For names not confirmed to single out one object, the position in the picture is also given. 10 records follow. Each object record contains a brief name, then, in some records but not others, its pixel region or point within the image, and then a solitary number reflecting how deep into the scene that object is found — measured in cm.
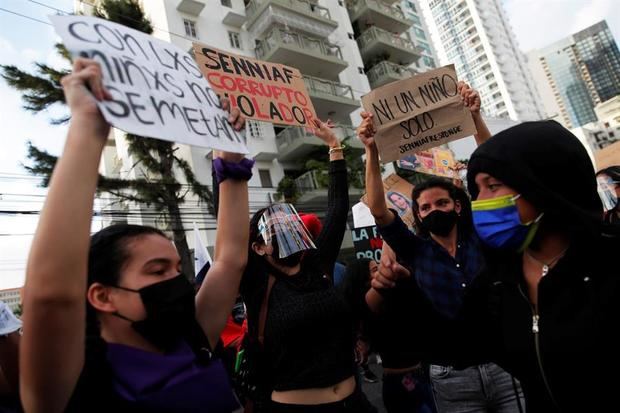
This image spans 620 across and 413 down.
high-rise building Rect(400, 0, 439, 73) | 4000
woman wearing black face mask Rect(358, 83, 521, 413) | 220
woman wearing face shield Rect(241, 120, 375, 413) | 197
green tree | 1249
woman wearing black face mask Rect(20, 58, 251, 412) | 99
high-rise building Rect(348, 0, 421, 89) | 2481
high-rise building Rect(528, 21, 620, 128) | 14525
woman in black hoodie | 137
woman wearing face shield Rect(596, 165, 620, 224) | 376
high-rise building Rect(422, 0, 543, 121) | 9544
